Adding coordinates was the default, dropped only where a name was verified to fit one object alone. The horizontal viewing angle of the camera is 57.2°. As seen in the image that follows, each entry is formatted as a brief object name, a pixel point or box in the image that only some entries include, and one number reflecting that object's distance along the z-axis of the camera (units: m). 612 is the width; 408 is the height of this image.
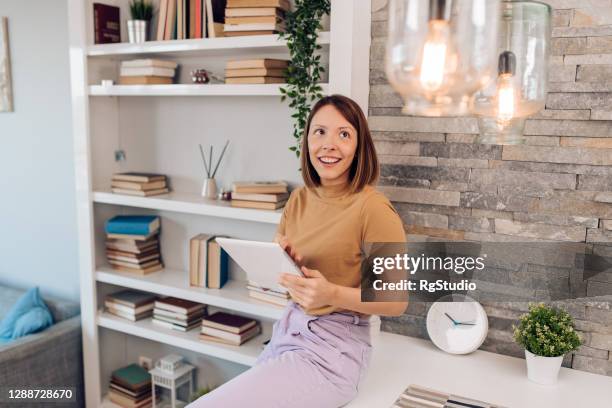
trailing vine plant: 1.98
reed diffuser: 2.50
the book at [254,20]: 2.09
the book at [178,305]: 2.55
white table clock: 1.87
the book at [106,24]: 2.55
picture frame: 3.13
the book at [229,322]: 2.39
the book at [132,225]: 2.62
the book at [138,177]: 2.55
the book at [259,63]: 2.12
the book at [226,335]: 2.39
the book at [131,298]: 2.67
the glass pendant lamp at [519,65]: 0.82
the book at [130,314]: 2.66
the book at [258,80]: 2.13
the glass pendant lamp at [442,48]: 0.64
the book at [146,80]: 2.47
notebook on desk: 1.54
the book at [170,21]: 2.39
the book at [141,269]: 2.66
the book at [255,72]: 2.13
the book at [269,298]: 2.23
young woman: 1.53
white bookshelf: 2.31
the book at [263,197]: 2.21
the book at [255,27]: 2.09
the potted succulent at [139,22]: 2.50
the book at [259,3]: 2.09
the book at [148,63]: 2.44
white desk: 1.59
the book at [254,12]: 2.09
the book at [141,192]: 2.54
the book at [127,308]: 2.66
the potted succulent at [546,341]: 1.67
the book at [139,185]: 2.54
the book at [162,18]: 2.40
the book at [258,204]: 2.22
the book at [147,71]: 2.45
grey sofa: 2.48
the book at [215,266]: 2.45
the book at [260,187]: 2.23
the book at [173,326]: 2.55
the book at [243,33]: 2.10
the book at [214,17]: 2.25
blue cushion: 2.66
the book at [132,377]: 2.74
